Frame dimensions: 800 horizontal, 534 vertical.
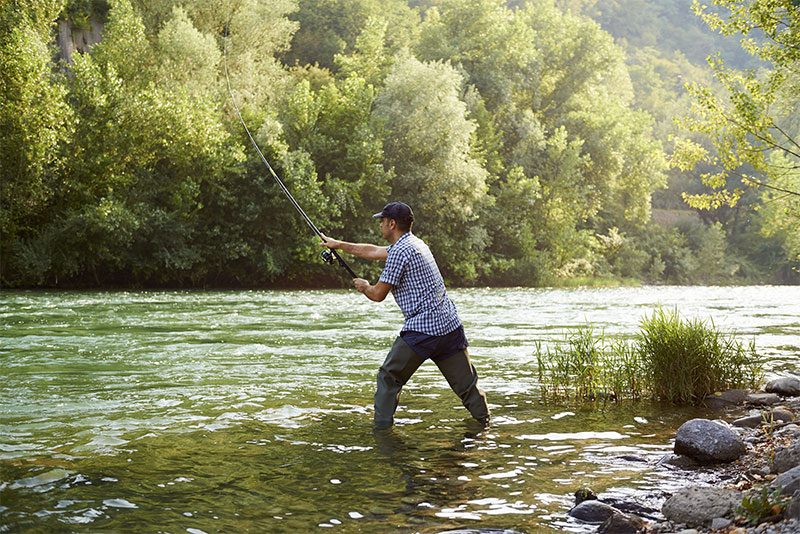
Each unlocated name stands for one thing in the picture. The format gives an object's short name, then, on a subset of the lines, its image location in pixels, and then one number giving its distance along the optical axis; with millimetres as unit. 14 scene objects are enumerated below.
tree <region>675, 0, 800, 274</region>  15328
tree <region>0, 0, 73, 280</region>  28344
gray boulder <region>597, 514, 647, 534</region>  4941
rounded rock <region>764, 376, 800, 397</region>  9680
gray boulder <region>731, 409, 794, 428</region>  8047
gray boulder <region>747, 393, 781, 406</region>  9195
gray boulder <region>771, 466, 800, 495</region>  4715
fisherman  7605
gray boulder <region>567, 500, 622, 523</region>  5242
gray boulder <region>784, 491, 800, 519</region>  4238
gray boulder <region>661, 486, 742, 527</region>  4922
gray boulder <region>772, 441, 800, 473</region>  5703
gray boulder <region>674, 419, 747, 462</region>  6652
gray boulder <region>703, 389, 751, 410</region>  9258
